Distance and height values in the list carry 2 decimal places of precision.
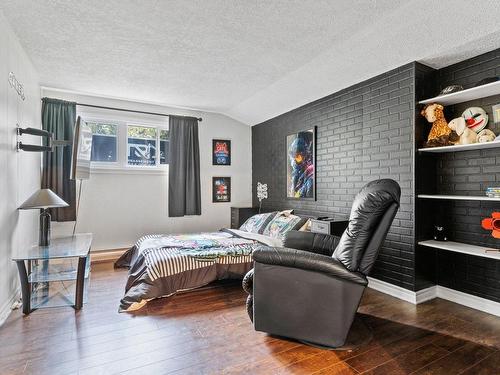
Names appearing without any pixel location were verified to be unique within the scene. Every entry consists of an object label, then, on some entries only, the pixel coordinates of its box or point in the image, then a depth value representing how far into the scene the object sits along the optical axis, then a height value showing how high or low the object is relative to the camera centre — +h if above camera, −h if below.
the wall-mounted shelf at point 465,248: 2.30 -0.52
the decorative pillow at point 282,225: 3.67 -0.46
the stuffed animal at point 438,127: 2.65 +0.59
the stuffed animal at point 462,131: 2.51 +0.52
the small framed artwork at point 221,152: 5.18 +0.72
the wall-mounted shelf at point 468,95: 2.34 +0.84
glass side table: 2.42 -0.76
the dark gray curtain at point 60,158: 3.85 +0.46
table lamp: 2.61 -0.12
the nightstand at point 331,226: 3.13 -0.41
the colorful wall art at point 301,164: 4.03 +0.38
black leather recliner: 1.83 -0.59
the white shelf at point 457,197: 2.28 -0.07
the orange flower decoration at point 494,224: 2.28 -0.28
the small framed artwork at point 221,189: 5.15 +0.03
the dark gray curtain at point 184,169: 4.70 +0.37
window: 4.39 +0.78
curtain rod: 4.21 +1.27
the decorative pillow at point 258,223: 4.06 -0.48
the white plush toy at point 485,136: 2.39 +0.45
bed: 2.68 -0.72
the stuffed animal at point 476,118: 2.54 +0.65
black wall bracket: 2.70 +0.50
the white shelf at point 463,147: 2.33 +0.37
